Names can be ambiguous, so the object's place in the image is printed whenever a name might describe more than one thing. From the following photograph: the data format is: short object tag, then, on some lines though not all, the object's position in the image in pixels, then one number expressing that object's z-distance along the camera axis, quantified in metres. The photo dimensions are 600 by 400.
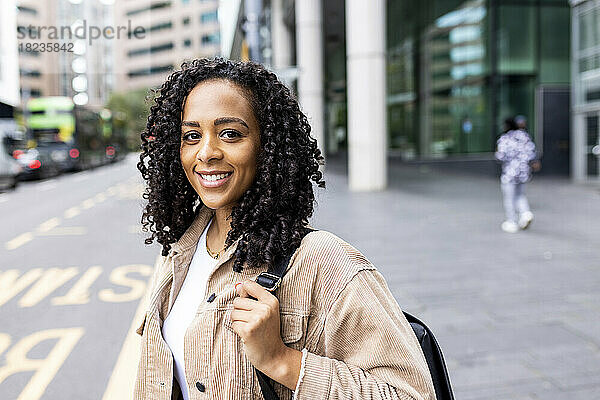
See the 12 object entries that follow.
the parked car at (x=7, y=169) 20.64
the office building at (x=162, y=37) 94.94
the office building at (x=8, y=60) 18.94
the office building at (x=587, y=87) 16.53
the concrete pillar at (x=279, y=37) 30.38
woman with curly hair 1.32
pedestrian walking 9.53
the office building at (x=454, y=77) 16.45
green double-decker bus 29.11
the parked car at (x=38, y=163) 24.81
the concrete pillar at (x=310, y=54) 22.17
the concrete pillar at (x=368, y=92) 16.30
